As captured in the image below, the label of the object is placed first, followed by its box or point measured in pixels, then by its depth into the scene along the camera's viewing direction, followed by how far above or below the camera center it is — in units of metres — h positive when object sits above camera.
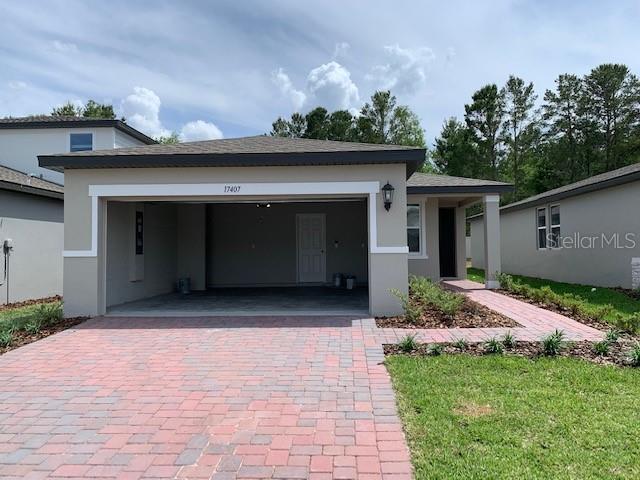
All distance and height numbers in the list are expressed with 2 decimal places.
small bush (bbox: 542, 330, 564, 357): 5.68 -1.25
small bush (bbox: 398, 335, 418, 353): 5.90 -1.27
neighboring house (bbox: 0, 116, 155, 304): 10.57 +1.44
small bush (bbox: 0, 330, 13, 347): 6.42 -1.23
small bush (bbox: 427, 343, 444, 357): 5.72 -1.30
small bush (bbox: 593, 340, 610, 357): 5.64 -1.28
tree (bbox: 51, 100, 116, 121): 32.94 +10.66
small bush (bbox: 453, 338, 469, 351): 5.95 -1.29
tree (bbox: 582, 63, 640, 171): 27.33 +8.79
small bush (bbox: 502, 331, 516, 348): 5.95 -1.25
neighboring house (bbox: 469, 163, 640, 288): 11.43 +0.46
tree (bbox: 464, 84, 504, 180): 29.88 +8.64
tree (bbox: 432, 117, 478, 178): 30.34 +6.37
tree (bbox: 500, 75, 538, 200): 30.05 +8.53
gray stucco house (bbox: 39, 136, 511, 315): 8.27 +0.69
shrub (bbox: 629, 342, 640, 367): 5.20 -1.29
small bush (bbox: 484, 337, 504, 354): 5.75 -1.27
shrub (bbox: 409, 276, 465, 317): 7.84 -0.92
